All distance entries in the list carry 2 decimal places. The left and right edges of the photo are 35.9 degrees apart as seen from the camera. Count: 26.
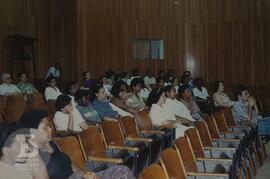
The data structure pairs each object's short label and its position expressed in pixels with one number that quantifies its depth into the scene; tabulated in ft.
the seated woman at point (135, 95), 23.50
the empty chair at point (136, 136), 14.87
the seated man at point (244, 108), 20.90
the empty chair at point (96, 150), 11.79
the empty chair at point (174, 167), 9.62
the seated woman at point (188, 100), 22.83
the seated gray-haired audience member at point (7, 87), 28.39
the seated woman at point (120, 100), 21.03
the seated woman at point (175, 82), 31.91
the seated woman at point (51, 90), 26.37
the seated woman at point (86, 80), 31.01
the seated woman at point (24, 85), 29.53
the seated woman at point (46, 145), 9.44
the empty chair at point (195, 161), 11.58
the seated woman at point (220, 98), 27.80
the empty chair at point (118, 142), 13.51
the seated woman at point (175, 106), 19.87
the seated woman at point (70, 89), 22.36
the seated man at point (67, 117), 15.46
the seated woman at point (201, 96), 29.19
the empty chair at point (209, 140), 14.71
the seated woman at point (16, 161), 8.16
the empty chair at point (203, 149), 13.15
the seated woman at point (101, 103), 19.15
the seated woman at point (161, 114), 18.21
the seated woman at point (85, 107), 17.24
